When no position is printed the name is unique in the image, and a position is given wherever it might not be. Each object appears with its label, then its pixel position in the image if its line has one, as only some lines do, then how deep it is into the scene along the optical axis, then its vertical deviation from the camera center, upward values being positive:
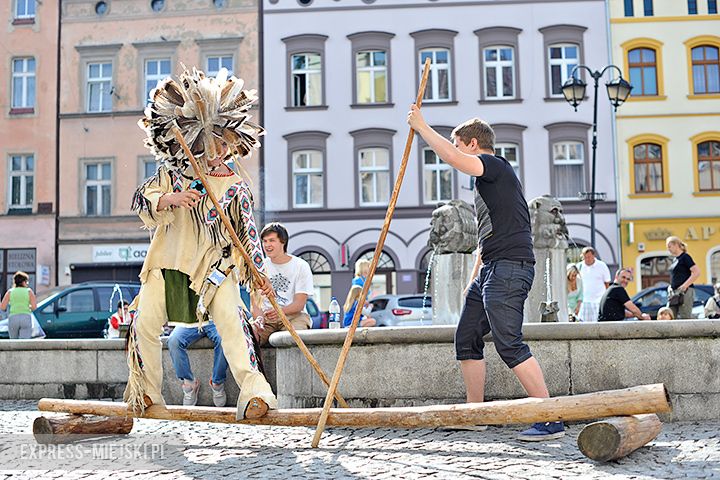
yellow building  28.34 +5.03
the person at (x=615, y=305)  11.14 -0.11
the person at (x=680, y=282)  12.66 +0.17
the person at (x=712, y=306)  14.74 -0.20
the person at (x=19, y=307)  14.69 +0.00
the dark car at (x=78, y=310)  18.36 -0.08
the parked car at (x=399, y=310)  20.50 -0.22
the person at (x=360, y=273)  13.10 +0.40
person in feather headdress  5.49 +0.44
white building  28.91 +5.96
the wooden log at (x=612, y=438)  4.32 -0.67
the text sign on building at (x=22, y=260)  29.75 +1.50
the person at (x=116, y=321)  14.95 -0.26
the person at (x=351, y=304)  12.20 -0.05
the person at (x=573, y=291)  13.02 +0.08
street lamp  19.27 +4.30
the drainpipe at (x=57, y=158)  29.84 +4.84
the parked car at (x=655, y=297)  18.47 -0.04
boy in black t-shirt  5.07 +0.17
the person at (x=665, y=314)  12.17 -0.25
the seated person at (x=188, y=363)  7.23 -0.47
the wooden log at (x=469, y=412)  4.41 -0.58
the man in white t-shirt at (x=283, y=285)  7.46 +0.14
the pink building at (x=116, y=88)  29.75 +7.12
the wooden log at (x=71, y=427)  5.68 -0.74
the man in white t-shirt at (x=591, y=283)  13.58 +0.19
